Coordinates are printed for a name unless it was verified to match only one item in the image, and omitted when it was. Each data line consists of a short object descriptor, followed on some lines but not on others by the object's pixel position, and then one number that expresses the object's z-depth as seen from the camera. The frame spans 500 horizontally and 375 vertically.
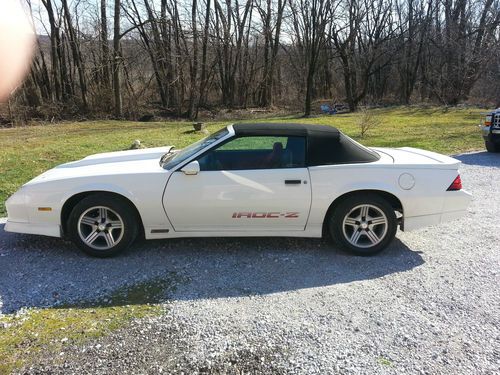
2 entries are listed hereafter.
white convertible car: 4.17
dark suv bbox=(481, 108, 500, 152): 10.63
